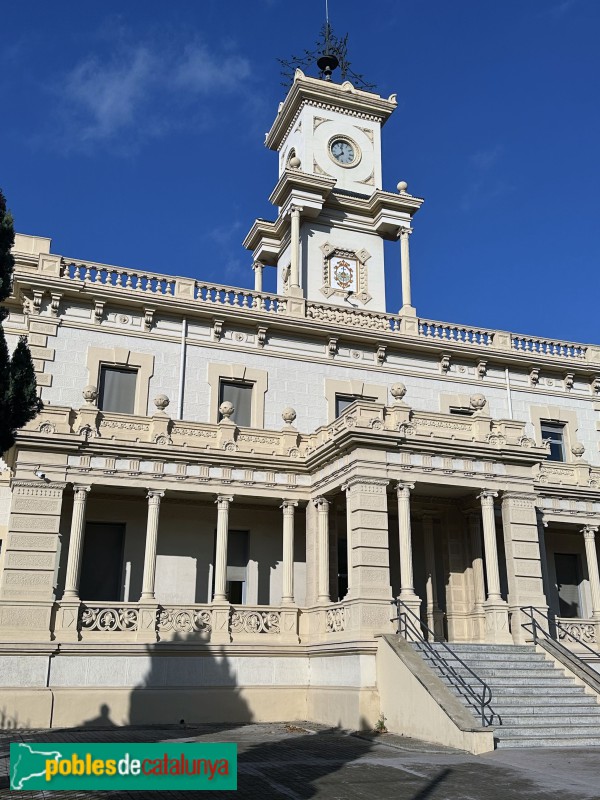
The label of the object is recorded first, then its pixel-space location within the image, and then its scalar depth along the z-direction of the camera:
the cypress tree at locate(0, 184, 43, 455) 11.48
